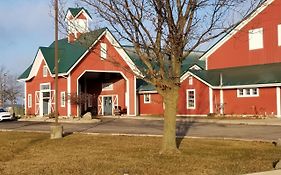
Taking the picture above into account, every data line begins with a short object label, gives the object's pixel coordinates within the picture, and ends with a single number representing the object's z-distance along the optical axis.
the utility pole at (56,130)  22.42
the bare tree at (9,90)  86.19
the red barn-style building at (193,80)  39.40
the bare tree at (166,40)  14.94
